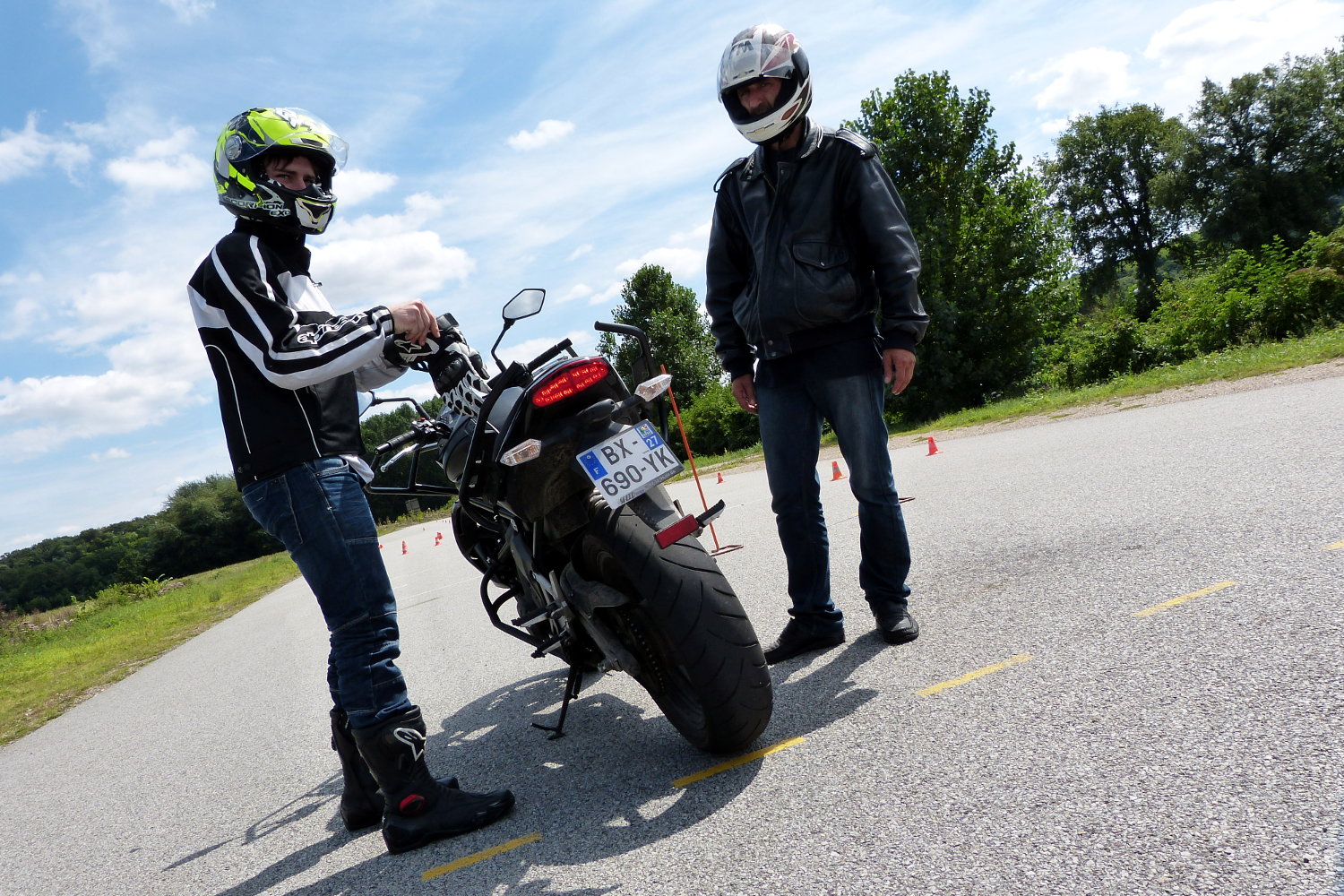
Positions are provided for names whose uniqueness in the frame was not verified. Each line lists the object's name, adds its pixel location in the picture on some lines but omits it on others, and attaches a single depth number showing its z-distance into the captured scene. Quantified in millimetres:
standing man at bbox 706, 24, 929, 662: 3479
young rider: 2656
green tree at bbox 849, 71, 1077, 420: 27250
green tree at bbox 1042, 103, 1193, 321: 53062
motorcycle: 2611
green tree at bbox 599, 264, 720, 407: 51844
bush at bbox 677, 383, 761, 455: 35688
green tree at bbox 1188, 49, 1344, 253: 41531
